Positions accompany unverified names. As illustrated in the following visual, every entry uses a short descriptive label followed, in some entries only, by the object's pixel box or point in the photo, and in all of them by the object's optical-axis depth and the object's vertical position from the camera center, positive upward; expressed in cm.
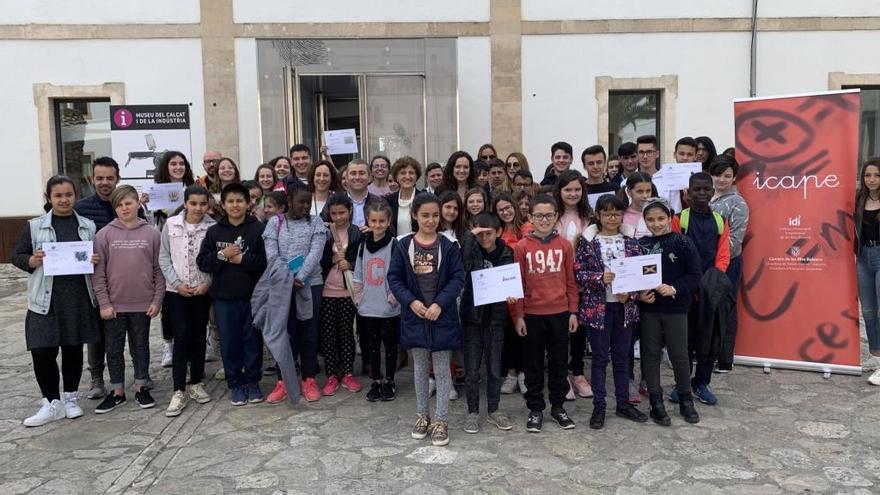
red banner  539 -30
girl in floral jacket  442 -72
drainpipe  1184 +258
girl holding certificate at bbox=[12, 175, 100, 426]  468 -72
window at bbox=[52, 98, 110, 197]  1214 +146
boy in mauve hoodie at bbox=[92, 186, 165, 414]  488 -60
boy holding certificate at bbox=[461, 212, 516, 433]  443 -89
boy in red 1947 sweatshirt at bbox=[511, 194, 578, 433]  437 -73
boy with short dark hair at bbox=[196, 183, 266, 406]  489 -53
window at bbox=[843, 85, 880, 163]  1238 +135
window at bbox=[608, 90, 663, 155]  1234 +164
